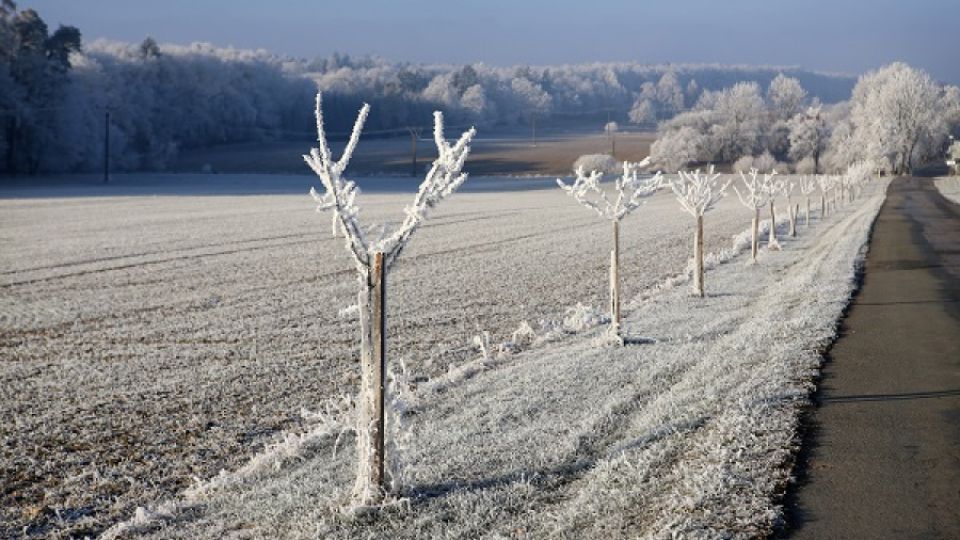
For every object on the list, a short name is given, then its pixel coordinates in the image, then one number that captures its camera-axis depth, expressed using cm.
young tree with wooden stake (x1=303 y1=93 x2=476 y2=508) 920
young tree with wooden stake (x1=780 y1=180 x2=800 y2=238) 4057
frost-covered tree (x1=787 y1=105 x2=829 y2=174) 12456
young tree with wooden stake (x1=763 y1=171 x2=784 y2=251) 3431
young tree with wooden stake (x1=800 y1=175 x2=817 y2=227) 4582
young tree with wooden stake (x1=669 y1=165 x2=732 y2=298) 2264
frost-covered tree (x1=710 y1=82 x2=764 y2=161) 12569
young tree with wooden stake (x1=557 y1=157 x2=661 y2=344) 1736
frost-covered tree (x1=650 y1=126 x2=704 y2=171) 11825
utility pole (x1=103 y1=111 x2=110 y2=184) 8971
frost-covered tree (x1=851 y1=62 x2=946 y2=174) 11606
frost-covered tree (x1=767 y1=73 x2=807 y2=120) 14125
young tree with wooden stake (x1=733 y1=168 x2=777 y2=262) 2939
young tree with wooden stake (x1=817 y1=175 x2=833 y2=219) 5466
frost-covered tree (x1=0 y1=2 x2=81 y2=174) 8812
